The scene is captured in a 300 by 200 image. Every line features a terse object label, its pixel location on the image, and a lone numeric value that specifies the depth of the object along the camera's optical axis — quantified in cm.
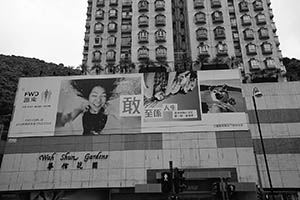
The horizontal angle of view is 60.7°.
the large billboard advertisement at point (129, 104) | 3127
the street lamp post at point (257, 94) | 2269
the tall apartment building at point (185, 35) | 4216
